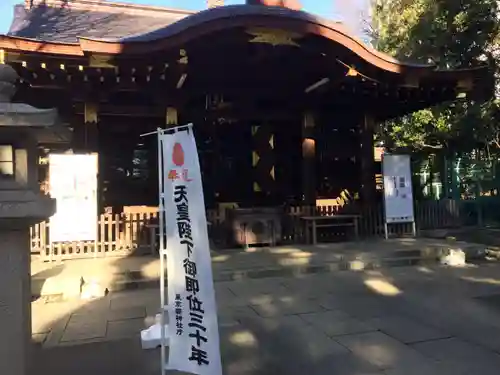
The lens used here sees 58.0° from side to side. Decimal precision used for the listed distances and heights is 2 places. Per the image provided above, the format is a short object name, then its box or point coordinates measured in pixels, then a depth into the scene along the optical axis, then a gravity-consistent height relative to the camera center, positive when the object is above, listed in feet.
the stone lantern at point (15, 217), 10.53 -0.07
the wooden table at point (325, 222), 35.06 -1.55
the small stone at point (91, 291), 22.79 -4.04
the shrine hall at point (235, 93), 28.78 +9.00
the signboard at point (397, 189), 36.14 +0.96
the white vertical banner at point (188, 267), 11.53 -1.53
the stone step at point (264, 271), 22.84 -3.79
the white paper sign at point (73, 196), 28.45 +1.01
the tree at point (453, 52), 43.06 +15.18
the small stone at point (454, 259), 29.45 -3.94
